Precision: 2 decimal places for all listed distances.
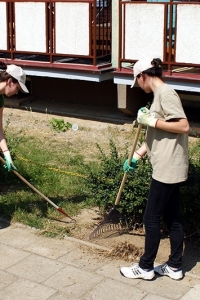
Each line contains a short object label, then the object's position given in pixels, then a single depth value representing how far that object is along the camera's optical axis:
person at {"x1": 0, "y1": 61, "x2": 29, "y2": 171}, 5.68
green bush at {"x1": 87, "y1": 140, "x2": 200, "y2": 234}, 5.73
